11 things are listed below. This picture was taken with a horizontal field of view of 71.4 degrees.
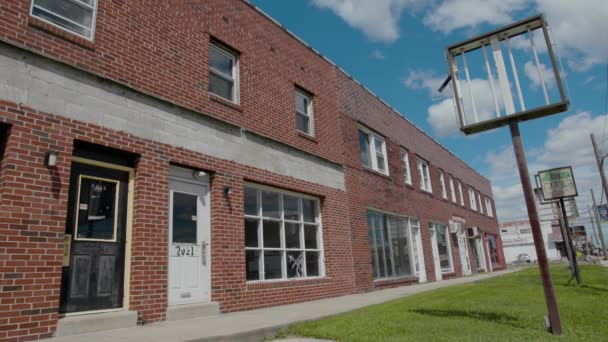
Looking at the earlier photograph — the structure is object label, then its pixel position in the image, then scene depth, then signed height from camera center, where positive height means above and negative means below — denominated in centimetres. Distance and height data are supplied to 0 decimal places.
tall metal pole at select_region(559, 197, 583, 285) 1236 +47
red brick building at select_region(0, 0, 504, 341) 571 +210
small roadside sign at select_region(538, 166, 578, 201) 1276 +226
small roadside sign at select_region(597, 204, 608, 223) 3636 +372
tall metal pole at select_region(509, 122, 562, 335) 546 +40
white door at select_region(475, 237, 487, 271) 2598 +50
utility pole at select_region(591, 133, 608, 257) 2376 +545
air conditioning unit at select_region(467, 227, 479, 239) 2464 +179
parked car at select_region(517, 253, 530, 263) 5344 +32
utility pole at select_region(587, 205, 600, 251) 6712 +600
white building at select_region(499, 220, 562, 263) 6519 +344
